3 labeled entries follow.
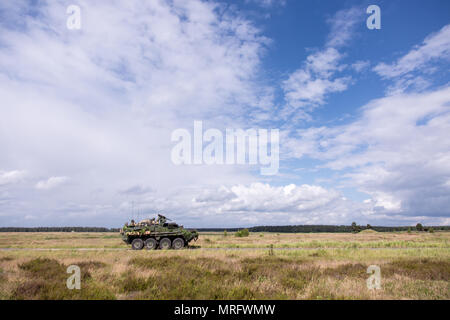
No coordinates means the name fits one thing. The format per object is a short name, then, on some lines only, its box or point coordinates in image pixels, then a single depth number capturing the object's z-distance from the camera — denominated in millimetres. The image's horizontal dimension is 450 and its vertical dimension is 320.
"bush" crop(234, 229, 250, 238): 48781
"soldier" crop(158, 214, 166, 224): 23969
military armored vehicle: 23094
